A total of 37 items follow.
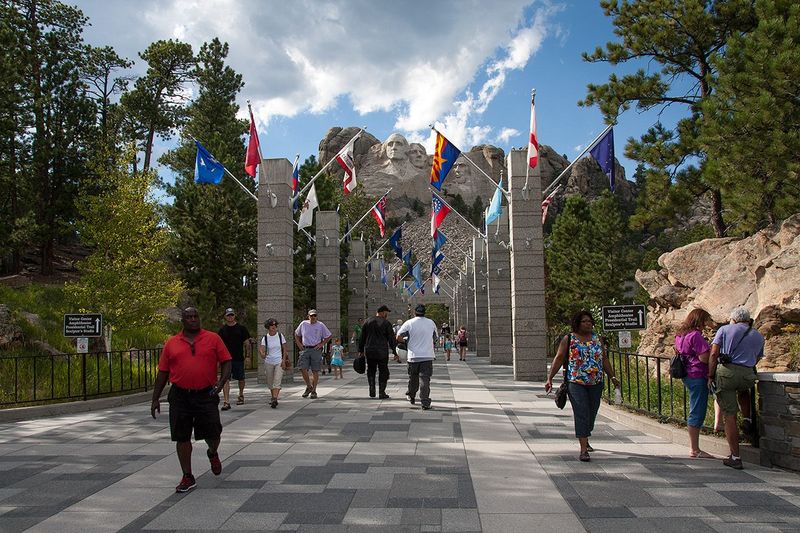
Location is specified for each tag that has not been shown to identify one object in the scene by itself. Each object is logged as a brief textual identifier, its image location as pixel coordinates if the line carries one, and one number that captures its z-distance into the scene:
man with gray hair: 7.24
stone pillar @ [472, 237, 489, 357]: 33.56
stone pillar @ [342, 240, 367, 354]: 35.12
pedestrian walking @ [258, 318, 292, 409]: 12.27
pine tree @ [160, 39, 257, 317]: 33.34
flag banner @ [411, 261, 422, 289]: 43.94
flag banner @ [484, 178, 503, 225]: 20.64
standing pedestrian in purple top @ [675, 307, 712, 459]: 7.57
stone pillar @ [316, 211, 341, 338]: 26.58
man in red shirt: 6.37
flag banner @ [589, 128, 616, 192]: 17.11
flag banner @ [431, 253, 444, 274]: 34.67
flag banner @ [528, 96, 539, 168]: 16.64
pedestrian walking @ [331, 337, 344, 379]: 19.75
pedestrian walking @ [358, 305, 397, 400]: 12.90
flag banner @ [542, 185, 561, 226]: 21.34
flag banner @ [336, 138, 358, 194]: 20.55
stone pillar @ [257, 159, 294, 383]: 18.19
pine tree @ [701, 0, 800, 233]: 13.95
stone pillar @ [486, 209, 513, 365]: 27.11
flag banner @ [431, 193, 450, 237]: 24.56
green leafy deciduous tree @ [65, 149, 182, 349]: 21.27
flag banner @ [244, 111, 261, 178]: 17.36
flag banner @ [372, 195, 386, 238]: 28.41
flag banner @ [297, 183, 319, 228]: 21.11
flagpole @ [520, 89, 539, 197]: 17.84
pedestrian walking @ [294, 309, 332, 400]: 13.39
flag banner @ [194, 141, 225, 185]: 18.08
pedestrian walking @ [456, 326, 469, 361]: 32.00
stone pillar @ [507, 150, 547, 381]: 17.81
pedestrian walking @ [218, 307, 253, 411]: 12.30
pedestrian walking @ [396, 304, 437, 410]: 11.77
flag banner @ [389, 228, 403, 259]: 34.31
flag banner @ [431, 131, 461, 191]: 18.03
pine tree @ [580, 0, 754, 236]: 20.52
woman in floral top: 7.42
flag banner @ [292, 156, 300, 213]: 19.44
